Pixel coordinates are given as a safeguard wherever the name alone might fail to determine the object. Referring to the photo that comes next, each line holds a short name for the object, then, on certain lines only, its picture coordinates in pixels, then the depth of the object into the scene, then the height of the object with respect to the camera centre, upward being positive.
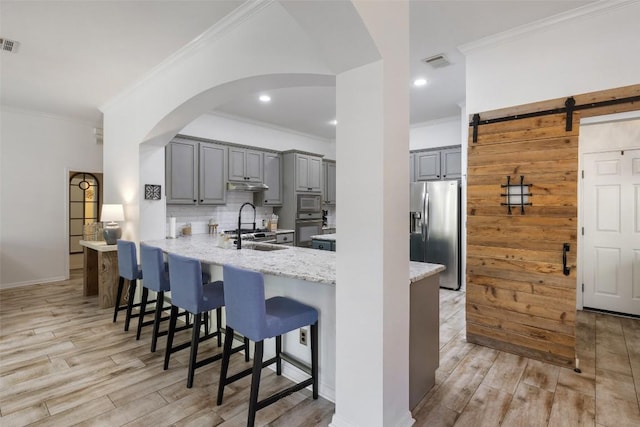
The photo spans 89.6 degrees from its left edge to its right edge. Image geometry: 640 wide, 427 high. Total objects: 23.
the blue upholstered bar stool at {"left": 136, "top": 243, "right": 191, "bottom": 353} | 2.98 -0.60
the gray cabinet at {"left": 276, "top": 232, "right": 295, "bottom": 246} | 5.69 -0.49
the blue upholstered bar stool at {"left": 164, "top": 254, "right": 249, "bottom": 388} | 2.43 -0.67
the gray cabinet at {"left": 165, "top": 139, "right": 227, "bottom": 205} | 4.73 +0.60
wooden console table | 4.26 -0.83
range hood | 5.31 +0.42
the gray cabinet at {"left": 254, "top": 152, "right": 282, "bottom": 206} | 5.98 +0.57
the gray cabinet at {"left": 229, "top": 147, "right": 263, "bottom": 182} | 5.48 +0.81
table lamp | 4.28 -0.11
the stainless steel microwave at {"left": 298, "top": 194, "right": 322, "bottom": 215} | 6.27 +0.17
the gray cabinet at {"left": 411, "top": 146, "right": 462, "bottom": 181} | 5.67 +0.86
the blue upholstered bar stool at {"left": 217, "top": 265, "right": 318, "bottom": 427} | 1.93 -0.68
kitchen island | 2.19 -0.62
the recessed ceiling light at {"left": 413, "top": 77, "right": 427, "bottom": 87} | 4.03 +1.65
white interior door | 3.93 -0.25
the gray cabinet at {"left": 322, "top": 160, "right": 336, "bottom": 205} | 7.13 +0.65
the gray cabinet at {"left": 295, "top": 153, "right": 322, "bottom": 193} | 6.18 +0.77
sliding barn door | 2.72 -0.26
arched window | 6.84 +0.15
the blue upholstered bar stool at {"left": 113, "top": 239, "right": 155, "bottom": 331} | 3.40 -0.60
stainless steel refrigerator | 5.07 -0.23
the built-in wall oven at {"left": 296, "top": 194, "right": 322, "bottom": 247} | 6.19 -0.13
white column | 1.73 -0.11
